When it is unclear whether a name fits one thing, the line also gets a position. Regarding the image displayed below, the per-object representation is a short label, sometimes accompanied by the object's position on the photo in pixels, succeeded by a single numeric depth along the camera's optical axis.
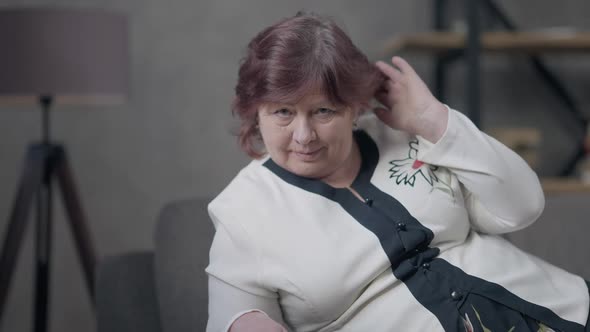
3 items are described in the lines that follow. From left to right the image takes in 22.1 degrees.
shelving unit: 3.37
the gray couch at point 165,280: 2.26
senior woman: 2.13
